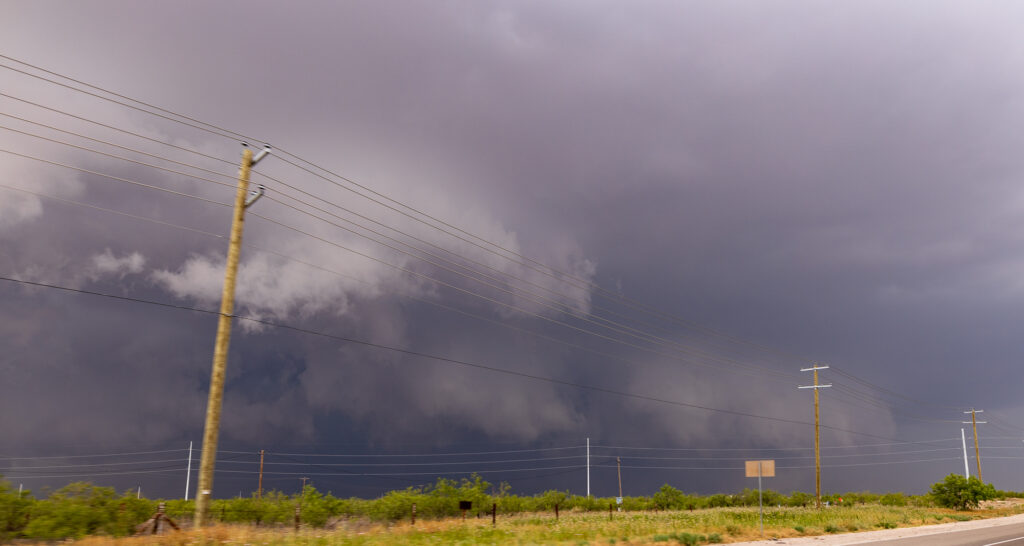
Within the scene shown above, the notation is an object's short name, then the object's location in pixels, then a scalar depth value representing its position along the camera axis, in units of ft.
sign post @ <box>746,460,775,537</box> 94.09
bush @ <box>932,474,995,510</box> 230.48
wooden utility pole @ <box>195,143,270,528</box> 65.26
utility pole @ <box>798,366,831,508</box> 212.64
